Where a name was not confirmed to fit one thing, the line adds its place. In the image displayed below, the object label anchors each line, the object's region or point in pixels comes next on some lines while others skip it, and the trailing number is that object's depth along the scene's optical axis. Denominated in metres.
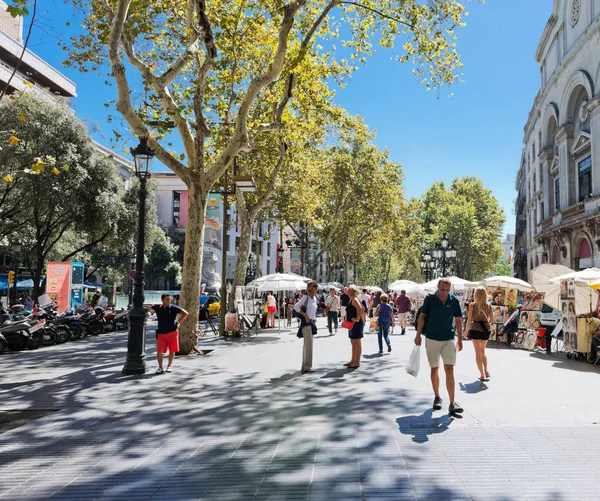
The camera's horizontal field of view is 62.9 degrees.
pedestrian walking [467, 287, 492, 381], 8.15
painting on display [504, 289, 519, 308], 17.86
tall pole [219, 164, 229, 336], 16.48
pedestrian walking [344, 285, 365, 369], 9.57
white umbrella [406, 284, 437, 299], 21.66
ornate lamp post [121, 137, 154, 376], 9.18
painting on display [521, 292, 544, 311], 15.12
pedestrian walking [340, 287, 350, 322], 20.95
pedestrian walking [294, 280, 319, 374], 9.36
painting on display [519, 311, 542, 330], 14.69
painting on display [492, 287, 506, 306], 18.37
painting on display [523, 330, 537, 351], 14.04
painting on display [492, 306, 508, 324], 17.27
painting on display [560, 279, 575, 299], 11.99
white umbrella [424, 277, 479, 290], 20.68
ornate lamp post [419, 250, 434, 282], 37.17
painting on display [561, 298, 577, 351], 11.71
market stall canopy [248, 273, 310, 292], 18.30
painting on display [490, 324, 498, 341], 16.99
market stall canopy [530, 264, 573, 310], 13.98
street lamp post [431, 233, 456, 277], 25.49
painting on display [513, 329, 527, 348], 14.83
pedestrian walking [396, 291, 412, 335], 18.27
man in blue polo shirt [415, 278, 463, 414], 6.14
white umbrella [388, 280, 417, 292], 24.68
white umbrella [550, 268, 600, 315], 11.73
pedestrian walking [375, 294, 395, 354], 12.54
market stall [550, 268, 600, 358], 11.47
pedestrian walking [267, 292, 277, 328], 20.88
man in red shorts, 9.15
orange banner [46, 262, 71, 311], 18.91
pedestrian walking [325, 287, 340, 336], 18.56
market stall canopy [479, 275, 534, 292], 17.26
